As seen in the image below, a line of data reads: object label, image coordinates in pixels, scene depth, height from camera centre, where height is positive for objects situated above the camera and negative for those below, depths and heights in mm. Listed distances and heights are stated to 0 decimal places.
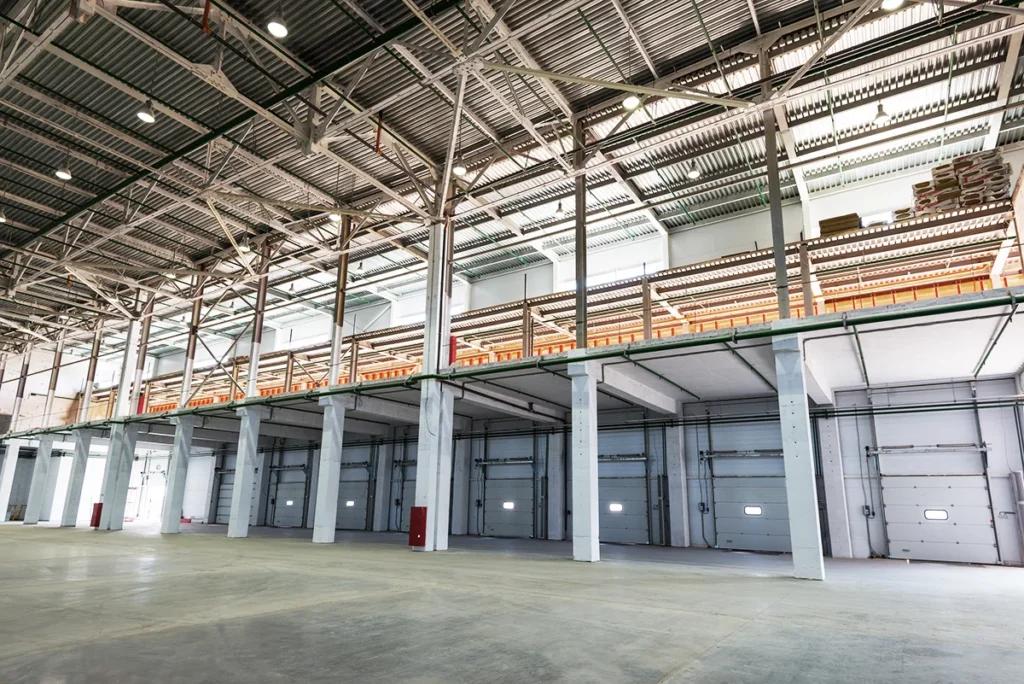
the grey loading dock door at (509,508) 25891 -1193
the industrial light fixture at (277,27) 13367 +10350
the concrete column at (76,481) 31922 -314
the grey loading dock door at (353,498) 31391 -1029
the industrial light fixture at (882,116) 16188 +10346
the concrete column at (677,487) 22094 -127
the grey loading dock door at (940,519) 17562 -987
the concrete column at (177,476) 26078 +30
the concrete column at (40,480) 35094 -324
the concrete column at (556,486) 24875 -174
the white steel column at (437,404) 18359 +2483
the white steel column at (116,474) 29375 +93
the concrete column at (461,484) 27766 -163
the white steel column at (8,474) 36750 +16
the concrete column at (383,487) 30781 -395
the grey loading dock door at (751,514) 20500 -1049
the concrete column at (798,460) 12234 +549
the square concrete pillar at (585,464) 15242 +491
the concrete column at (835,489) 19312 -103
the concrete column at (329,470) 21375 +323
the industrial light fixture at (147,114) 16397 +10185
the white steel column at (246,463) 23828 +598
